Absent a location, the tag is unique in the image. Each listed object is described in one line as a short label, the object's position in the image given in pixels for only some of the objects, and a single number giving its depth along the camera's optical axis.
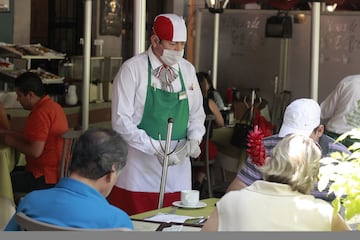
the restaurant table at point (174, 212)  5.27
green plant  3.80
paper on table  5.49
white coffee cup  5.91
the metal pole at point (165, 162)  6.67
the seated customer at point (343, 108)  8.15
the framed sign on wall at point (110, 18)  17.67
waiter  6.94
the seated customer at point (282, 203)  4.34
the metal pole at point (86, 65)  8.88
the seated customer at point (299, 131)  6.07
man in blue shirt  4.13
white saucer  5.92
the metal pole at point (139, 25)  8.66
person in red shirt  8.35
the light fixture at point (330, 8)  15.88
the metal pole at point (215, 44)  15.00
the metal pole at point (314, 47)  7.96
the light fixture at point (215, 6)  15.45
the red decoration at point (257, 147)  5.60
